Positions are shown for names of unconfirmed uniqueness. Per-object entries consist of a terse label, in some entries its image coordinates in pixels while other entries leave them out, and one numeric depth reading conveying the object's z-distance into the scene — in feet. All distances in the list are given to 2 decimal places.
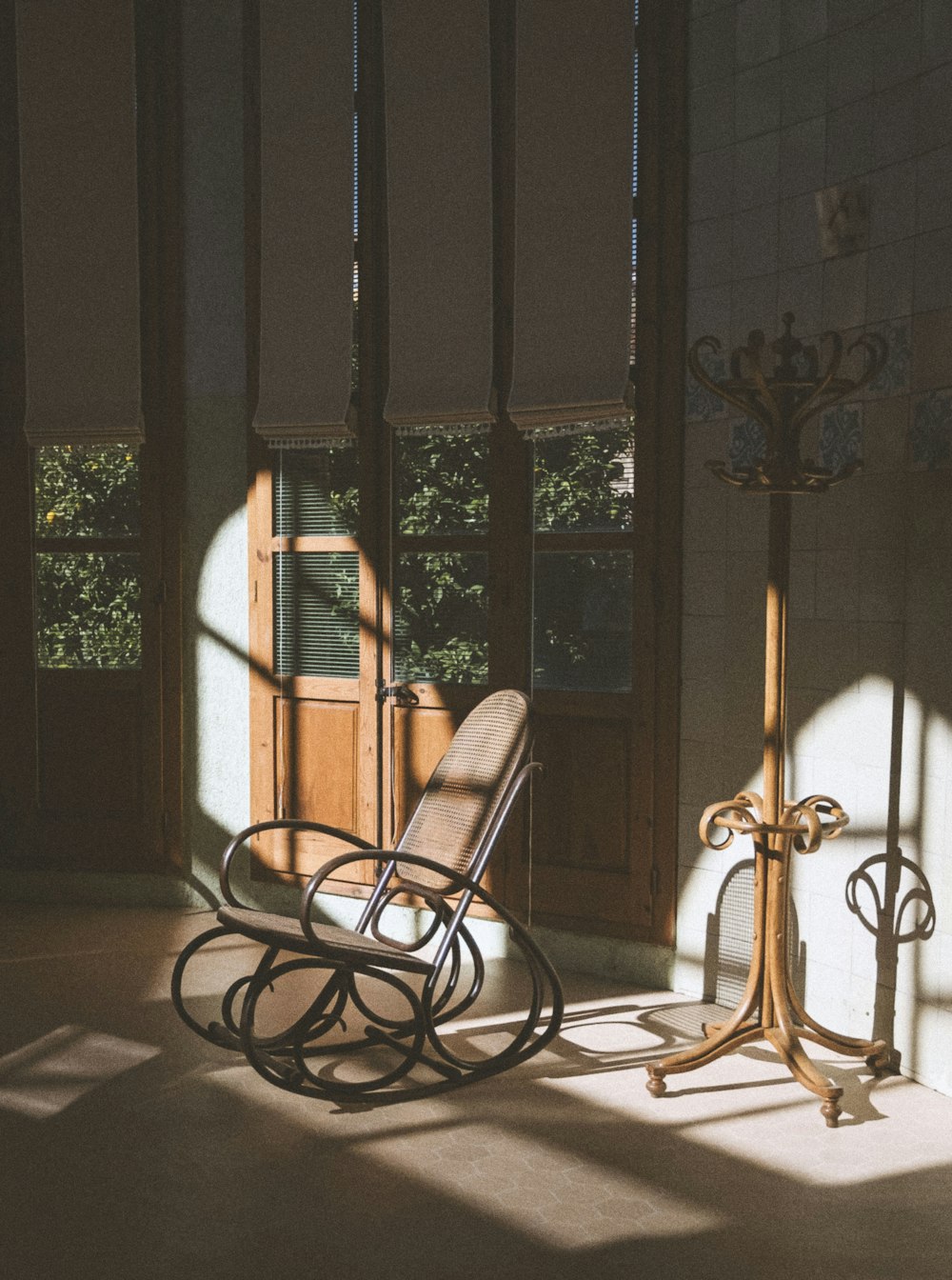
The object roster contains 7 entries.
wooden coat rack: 10.74
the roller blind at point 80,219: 16.62
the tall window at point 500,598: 13.84
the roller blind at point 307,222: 15.66
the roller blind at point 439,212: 14.70
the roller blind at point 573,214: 13.74
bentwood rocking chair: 10.67
